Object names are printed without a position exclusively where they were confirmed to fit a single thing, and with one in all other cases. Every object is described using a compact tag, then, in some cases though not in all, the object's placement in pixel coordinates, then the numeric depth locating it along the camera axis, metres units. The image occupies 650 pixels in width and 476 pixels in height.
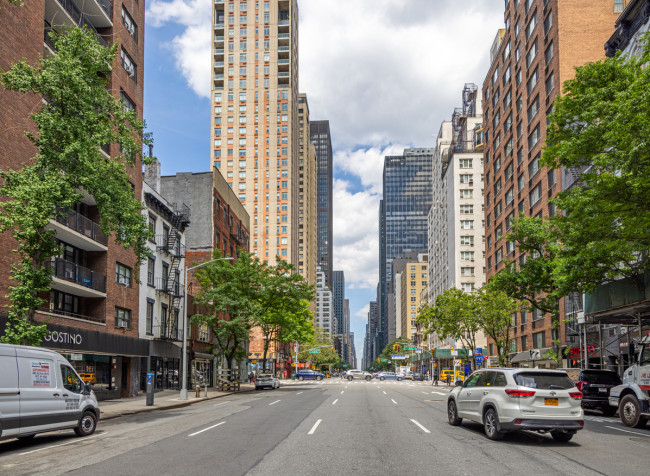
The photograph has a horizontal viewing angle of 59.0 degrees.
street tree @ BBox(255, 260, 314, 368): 44.88
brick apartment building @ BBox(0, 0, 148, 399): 23.73
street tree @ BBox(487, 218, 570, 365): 28.72
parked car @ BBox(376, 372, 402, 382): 87.24
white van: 12.58
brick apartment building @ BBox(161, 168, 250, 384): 51.04
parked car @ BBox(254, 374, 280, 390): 46.38
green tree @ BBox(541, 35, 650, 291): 15.63
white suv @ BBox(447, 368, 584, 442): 12.55
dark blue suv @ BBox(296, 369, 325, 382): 84.38
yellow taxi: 67.90
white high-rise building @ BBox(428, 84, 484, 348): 94.50
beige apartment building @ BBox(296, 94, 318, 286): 144.00
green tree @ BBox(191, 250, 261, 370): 41.84
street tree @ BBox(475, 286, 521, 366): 46.75
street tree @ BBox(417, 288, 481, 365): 49.06
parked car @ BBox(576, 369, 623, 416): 22.05
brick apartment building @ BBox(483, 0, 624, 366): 46.50
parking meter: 25.82
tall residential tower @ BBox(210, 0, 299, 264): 111.81
